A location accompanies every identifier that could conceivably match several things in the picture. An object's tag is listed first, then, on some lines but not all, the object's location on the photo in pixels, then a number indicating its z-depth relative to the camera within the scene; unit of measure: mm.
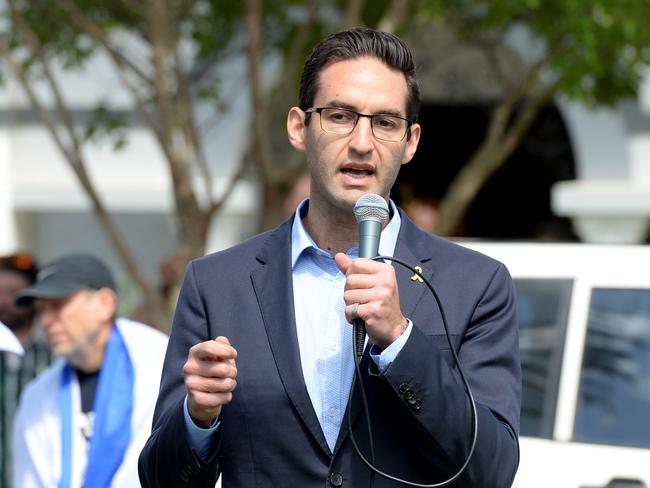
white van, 8690
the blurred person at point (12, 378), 11901
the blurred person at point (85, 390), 8697
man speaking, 4666
